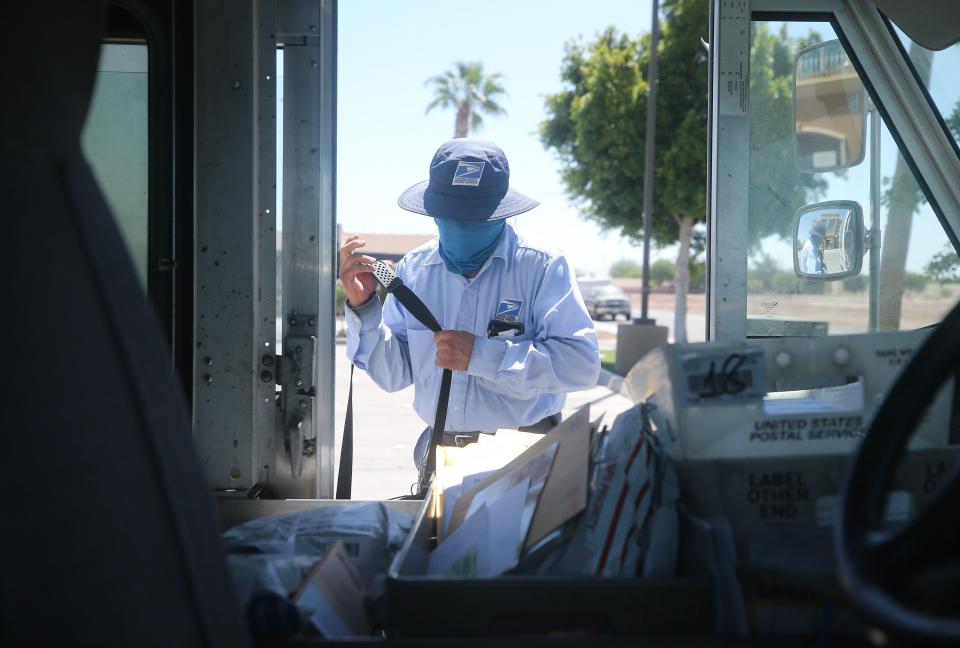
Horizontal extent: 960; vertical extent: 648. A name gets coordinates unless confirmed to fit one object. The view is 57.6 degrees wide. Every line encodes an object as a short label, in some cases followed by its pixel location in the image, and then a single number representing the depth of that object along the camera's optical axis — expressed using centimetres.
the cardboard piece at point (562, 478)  161
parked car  4359
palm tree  4209
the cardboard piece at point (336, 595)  150
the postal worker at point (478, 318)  315
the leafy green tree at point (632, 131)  1991
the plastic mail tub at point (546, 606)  142
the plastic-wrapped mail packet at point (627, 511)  151
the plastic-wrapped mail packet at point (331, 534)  186
